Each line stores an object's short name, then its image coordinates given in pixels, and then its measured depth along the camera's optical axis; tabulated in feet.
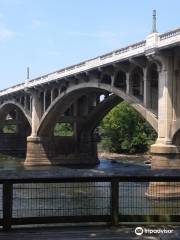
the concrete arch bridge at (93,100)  113.29
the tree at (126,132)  280.51
